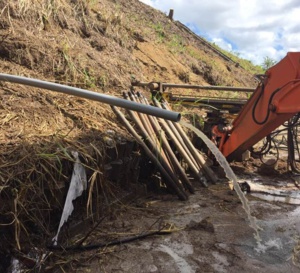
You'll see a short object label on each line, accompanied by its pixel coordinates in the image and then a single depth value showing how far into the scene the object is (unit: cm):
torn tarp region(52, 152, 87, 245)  267
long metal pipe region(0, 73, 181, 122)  179
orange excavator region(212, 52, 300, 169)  366
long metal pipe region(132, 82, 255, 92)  509
